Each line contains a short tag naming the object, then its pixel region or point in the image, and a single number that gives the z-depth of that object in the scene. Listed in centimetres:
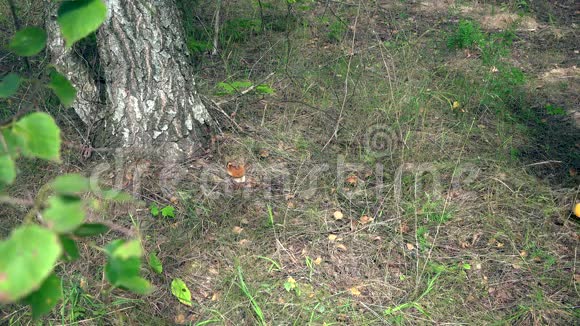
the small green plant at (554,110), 414
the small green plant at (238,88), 381
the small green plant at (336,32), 512
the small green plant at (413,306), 261
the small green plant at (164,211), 299
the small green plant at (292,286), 270
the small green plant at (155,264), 267
